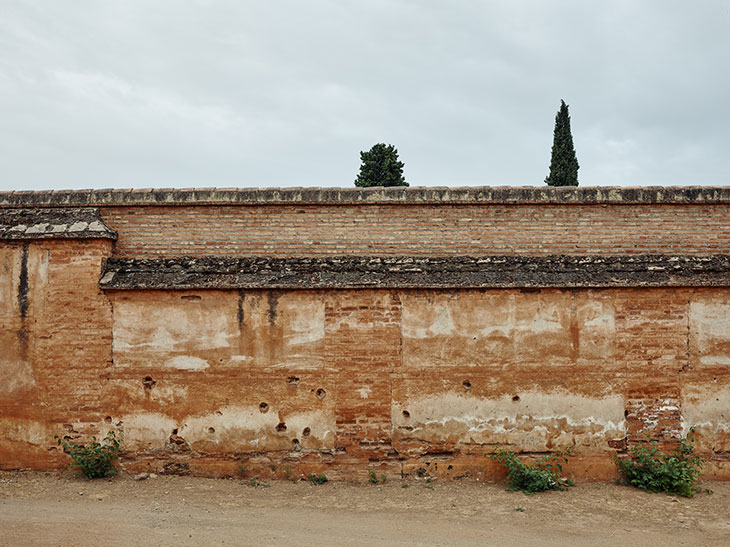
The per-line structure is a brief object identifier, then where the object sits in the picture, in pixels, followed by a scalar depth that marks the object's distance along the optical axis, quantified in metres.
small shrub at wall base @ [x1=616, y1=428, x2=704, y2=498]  6.70
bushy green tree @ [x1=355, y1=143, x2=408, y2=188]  18.66
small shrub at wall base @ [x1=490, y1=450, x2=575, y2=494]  6.78
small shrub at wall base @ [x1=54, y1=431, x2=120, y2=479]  6.95
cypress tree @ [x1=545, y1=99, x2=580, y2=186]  18.56
